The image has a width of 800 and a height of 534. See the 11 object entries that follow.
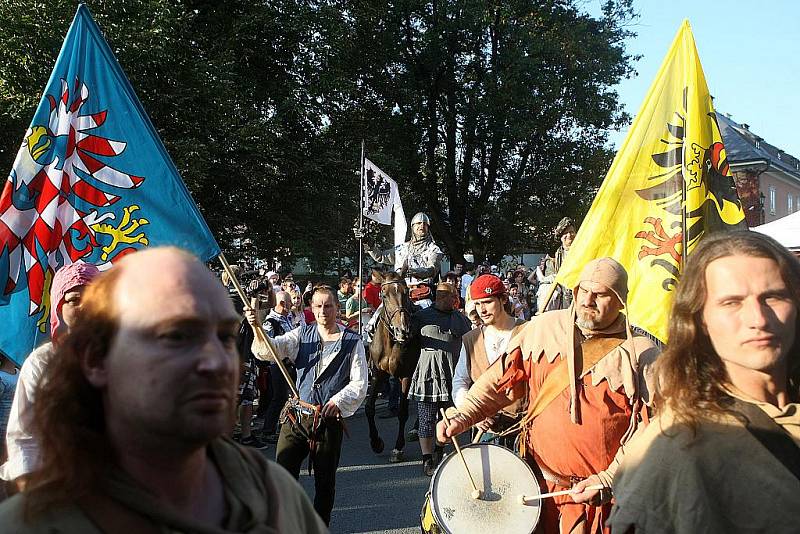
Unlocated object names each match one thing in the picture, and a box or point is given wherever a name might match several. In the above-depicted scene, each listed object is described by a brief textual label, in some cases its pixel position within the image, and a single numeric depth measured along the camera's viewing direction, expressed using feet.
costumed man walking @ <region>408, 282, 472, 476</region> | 27.66
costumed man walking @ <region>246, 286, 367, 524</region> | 18.43
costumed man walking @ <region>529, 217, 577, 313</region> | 32.86
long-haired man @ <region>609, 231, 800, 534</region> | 6.88
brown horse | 30.17
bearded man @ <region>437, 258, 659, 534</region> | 12.15
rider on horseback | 37.42
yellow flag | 17.29
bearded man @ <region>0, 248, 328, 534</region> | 4.70
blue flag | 14.62
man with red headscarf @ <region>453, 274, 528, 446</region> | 21.21
